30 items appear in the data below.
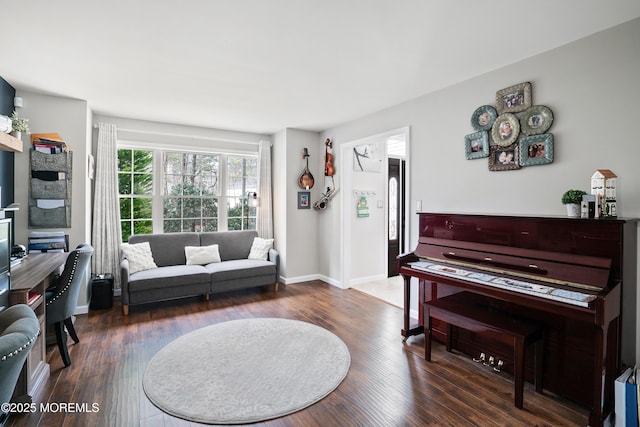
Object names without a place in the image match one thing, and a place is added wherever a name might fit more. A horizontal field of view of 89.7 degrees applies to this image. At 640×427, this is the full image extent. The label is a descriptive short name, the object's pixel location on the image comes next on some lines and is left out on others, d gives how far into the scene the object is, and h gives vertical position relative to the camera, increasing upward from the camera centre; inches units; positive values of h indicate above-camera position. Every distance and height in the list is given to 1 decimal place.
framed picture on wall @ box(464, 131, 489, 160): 119.6 +24.7
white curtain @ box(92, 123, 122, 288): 171.0 +1.7
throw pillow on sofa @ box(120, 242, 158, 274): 167.6 -23.9
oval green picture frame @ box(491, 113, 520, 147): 110.6 +28.2
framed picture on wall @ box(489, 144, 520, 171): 111.3 +18.4
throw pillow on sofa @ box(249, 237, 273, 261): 201.0 -24.0
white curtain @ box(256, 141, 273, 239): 220.5 +9.3
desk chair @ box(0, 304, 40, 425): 42.7 -18.8
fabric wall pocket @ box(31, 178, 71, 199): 143.2 +10.2
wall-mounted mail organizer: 142.9 +13.0
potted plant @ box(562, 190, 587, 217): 88.9 +2.3
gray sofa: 157.2 -32.1
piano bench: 84.9 -33.2
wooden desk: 83.4 -24.9
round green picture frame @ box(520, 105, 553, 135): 102.7 +29.5
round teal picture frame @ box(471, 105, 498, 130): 118.0 +34.6
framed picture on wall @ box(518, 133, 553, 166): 102.1 +19.6
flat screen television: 76.5 -12.0
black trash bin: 159.9 -40.8
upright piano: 77.3 -20.4
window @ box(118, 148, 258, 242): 192.2 +12.9
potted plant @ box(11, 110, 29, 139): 121.0 +32.6
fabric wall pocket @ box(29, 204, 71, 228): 143.2 -2.5
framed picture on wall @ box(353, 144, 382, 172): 207.4 +34.5
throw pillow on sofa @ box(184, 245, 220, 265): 187.3 -25.8
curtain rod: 184.9 +47.0
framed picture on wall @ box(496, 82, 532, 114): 107.7 +38.7
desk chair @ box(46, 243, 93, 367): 104.9 -28.0
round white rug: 84.2 -51.0
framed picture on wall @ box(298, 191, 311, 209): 215.3 +7.4
